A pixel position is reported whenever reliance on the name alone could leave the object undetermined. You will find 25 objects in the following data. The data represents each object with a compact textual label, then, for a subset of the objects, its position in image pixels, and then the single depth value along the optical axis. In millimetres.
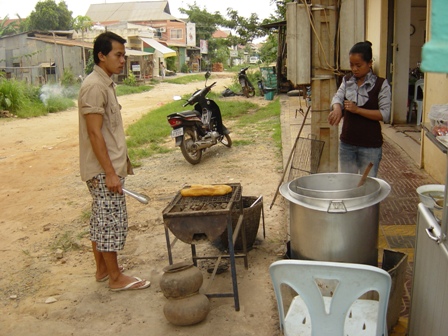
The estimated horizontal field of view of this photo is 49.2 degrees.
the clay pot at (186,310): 3492
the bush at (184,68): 53062
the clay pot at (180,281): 3521
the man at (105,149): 3725
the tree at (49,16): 53812
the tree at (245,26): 25500
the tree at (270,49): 24320
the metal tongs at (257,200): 4674
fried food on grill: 4086
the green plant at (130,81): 32406
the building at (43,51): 31219
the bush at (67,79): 24547
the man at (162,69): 42609
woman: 4117
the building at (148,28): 42594
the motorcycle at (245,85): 20205
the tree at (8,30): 25170
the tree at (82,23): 38438
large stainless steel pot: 2850
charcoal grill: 3574
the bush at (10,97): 16891
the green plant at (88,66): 31484
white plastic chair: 2176
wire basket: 5051
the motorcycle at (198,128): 8422
